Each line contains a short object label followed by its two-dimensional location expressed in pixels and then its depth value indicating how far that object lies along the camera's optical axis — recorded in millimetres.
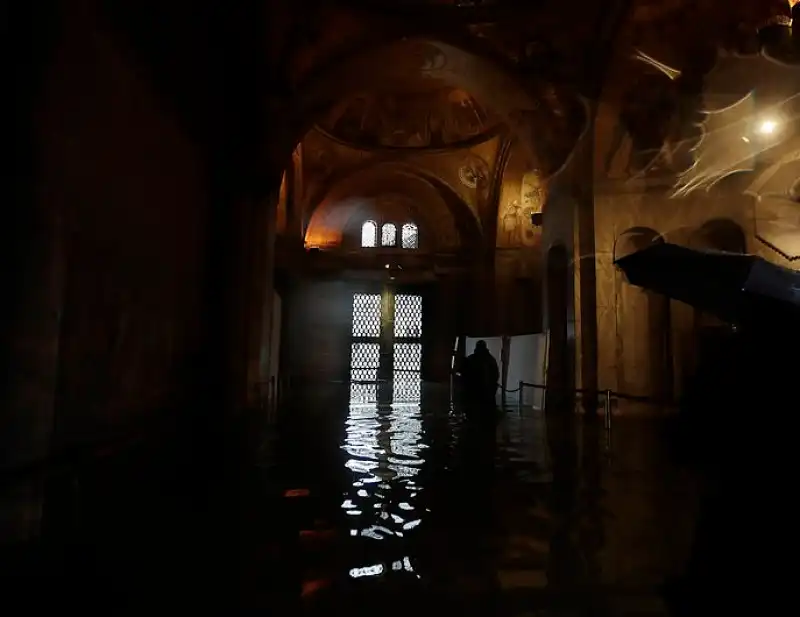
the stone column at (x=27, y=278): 3092
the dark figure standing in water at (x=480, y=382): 10133
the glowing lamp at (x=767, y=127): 9062
